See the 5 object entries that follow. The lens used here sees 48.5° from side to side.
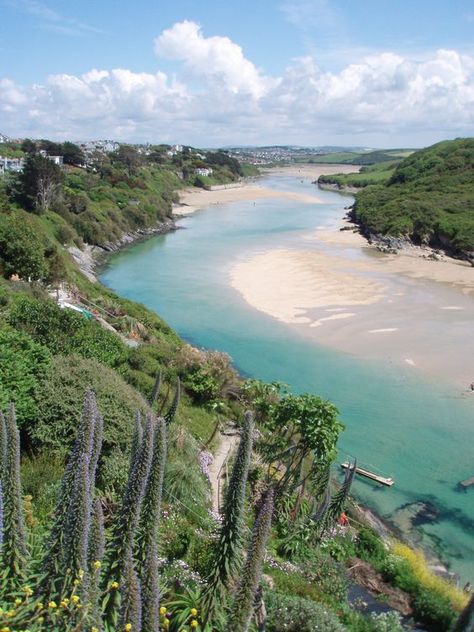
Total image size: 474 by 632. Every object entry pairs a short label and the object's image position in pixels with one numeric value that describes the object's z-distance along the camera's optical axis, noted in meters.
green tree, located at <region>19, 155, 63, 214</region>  54.53
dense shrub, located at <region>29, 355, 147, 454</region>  11.52
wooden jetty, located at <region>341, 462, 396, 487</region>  18.78
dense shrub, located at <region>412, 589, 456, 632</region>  11.34
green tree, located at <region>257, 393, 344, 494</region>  12.51
